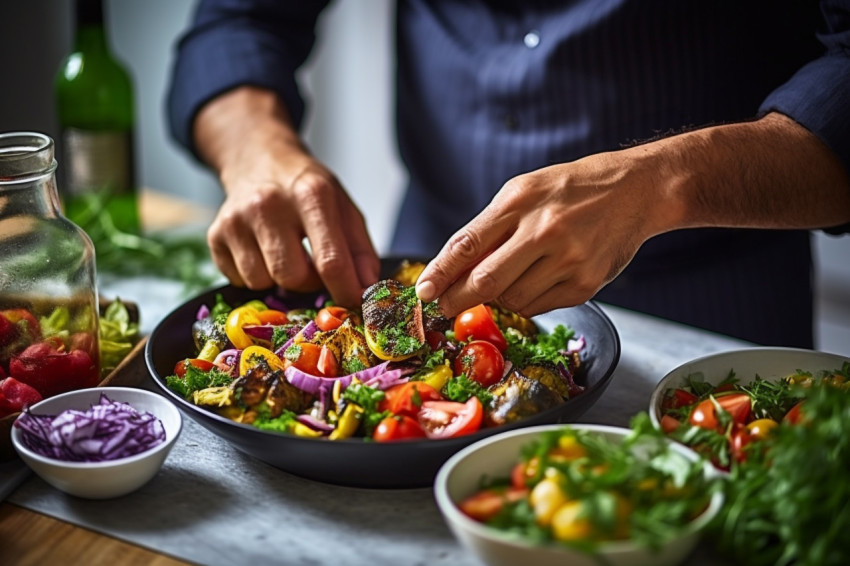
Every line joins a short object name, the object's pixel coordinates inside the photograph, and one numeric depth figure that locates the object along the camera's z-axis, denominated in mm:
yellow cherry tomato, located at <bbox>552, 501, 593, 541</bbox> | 978
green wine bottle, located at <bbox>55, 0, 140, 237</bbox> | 2338
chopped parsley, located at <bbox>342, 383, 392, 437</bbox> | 1267
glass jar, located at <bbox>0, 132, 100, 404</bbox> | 1413
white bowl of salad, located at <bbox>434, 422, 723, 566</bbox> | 980
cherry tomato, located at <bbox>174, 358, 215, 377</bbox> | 1468
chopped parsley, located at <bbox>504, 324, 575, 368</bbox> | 1506
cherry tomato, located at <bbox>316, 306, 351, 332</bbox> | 1545
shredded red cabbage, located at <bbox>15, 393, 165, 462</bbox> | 1226
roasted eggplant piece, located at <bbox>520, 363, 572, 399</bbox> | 1371
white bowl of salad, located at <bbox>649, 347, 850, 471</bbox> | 1207
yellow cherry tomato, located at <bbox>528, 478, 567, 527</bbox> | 1012
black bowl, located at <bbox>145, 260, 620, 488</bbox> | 1182
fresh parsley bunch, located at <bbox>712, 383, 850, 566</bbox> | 1014
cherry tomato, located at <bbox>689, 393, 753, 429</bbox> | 1259
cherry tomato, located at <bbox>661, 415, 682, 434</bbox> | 1254
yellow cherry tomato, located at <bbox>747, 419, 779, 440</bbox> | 1215
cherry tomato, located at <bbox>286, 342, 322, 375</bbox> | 1421
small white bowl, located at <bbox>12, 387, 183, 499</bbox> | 1199
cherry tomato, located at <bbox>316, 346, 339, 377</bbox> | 1413
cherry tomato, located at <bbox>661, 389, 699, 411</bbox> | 1354
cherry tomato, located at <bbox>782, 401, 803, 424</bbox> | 1265
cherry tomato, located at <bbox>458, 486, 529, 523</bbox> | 1058
